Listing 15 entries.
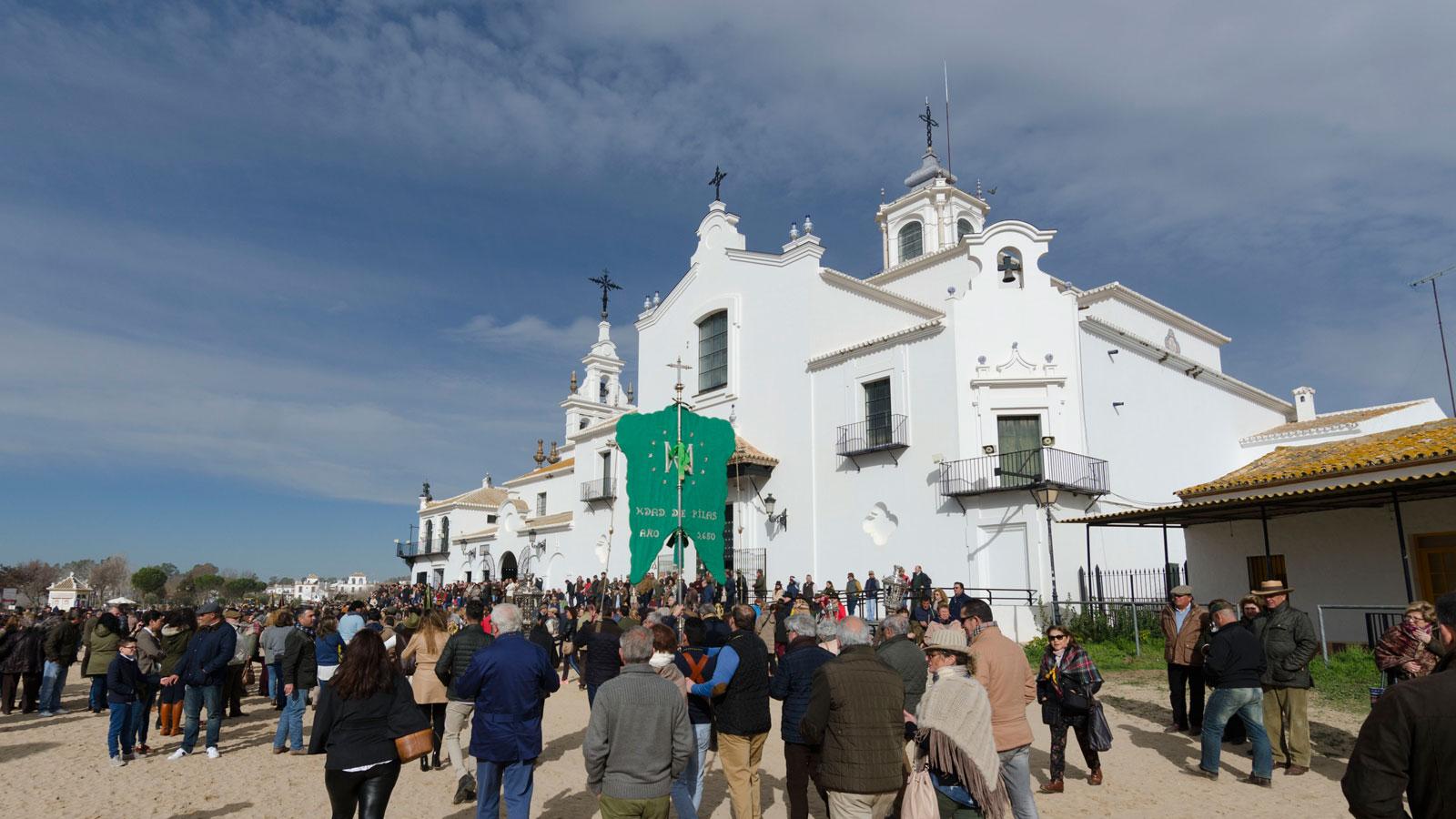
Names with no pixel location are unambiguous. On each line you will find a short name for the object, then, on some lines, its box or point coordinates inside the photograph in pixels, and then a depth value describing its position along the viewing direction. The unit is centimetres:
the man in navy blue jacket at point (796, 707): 594
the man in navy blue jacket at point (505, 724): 577
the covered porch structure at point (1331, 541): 1451
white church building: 2145
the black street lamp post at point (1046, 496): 1925
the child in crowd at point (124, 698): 923
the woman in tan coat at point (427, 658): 839
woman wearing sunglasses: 752
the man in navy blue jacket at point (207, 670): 949
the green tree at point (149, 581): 7150
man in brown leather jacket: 951
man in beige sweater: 595
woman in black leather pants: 489
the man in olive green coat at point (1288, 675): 805
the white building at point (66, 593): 5571
